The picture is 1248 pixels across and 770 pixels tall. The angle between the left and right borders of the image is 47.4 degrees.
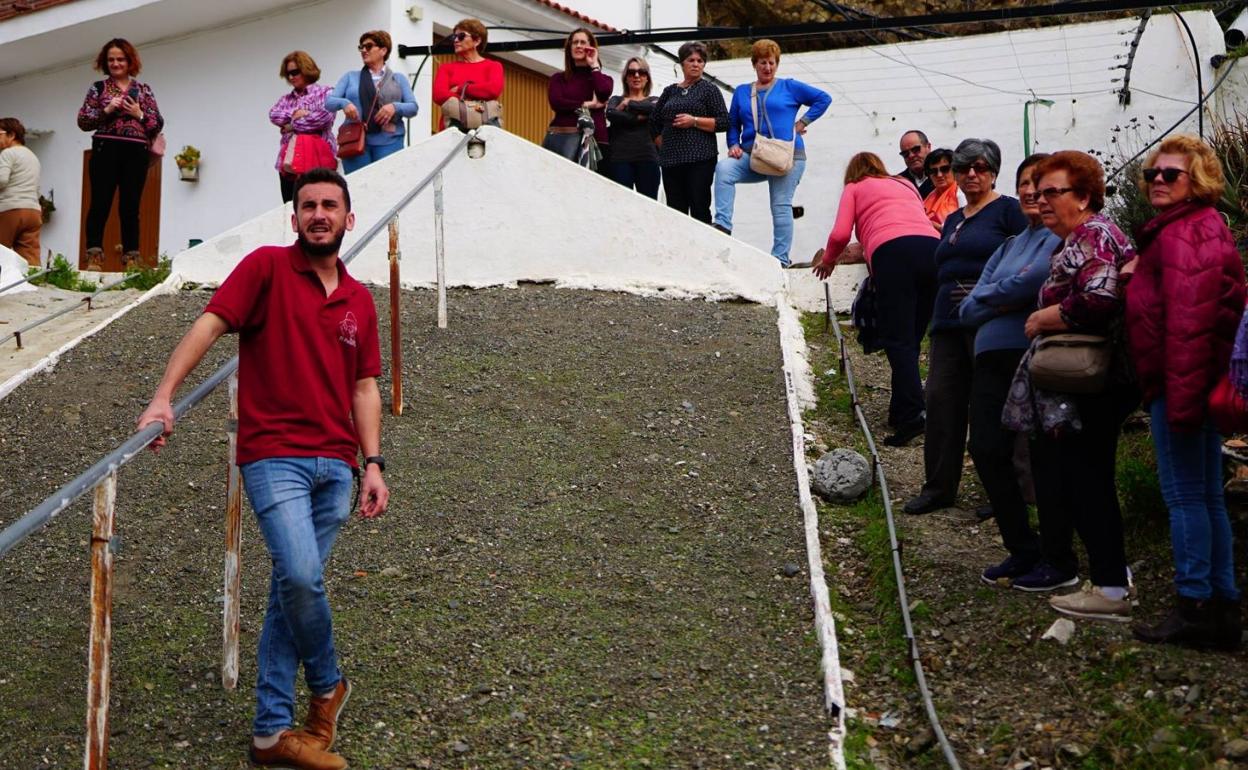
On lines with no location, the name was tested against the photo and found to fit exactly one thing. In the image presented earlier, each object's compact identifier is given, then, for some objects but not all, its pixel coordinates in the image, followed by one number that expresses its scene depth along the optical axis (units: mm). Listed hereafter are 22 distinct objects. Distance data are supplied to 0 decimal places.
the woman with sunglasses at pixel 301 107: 10469
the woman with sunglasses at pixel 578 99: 10258
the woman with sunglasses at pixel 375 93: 10359
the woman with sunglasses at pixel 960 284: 6113
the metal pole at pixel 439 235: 8383
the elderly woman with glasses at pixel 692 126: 10023
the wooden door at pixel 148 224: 14398
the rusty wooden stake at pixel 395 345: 7246
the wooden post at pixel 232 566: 4703
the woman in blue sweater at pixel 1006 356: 5480
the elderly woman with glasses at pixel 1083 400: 4938
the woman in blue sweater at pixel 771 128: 10078
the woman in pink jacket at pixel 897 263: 7289
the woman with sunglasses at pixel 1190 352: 4566
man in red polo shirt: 4133
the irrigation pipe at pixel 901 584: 4525
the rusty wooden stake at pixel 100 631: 3918
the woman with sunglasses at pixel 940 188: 7559
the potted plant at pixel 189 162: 13945
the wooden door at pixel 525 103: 14830
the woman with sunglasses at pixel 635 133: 10328
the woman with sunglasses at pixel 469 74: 10055
